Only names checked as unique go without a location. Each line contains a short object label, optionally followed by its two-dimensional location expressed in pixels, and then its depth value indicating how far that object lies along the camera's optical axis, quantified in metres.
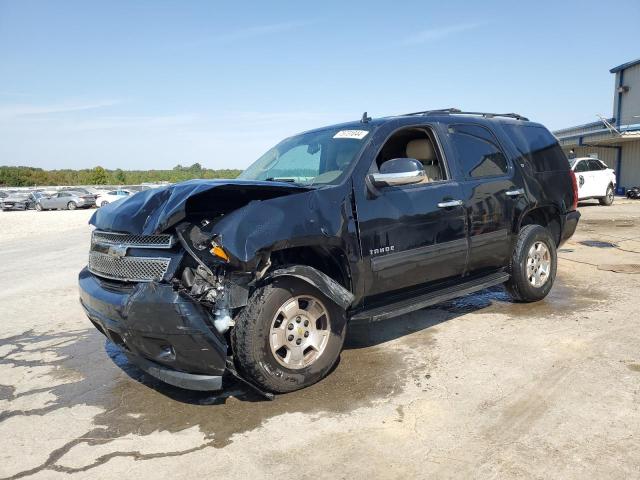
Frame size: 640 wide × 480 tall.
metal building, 26.88
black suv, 3.29
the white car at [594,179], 19.47
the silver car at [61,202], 37.09
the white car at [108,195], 37.09
